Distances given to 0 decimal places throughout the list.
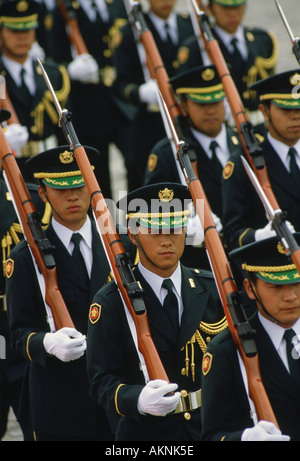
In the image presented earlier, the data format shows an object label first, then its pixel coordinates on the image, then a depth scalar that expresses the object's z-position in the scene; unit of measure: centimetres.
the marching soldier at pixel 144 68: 2428
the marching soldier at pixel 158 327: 1417
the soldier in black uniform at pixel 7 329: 1725
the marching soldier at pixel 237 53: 2319
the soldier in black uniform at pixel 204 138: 1956
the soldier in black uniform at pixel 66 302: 1563
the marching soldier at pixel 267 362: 1294
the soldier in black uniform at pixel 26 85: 2177
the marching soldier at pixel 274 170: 1795
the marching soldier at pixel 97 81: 2584
